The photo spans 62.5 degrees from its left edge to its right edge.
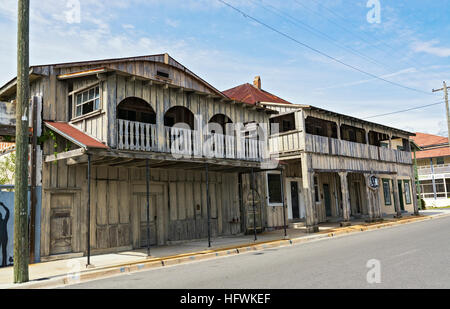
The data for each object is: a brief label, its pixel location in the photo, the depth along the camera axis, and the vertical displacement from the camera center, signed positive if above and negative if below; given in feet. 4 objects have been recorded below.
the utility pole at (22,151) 25.58 +4.04
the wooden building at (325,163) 59.06 +5.60
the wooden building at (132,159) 37.68 +4.50
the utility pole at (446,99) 106.83 +25.66
